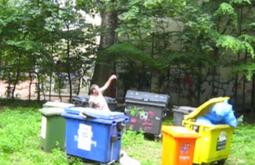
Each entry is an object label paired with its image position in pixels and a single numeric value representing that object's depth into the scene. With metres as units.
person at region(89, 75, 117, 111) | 8.79
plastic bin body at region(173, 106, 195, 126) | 8.74
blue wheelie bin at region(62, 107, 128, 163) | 6.48
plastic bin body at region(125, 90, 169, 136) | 9.05
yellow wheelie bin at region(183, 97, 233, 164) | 7.06
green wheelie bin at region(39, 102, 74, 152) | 7.34
